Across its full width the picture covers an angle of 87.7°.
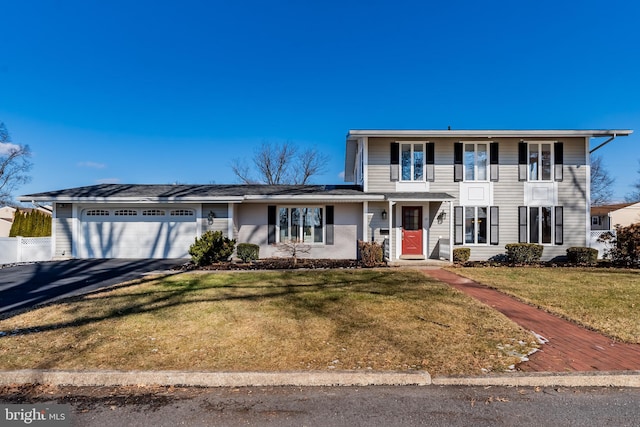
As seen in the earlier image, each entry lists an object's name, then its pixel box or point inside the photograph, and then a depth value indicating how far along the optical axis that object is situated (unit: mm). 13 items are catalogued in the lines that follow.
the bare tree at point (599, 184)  38844
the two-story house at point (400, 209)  13344
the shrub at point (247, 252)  12773
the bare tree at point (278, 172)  35531
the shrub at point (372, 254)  12148
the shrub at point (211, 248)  11445
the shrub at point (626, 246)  12086
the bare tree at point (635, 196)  44244
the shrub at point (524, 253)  12859
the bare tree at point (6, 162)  31484
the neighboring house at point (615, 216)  32431
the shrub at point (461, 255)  12836
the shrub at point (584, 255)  12492
